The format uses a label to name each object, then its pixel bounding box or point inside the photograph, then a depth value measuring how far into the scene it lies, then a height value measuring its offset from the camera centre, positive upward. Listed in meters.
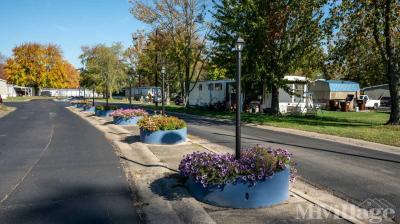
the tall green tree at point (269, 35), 26.44 +4.61
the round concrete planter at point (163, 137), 14.31 -1.44
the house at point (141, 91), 72.00 +1.47
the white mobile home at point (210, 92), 37.34 +0.68
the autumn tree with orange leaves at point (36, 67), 97.44 +8.34
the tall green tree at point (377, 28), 20.44 +3.95
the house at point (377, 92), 50.86 +0.97
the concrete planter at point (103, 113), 30.17 -1.13
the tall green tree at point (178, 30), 40.72 +7.69
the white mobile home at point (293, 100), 33.94 -0.10
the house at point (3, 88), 80.38 +2.25
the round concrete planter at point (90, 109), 38.99 -1.06
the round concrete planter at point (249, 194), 6.74 -1.70
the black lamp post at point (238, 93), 7.39 +0.11
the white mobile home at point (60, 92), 123.94 +2.22
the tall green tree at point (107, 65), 67.56 +6.41
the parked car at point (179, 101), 55.22 -0.32
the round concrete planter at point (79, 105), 44.94 -0.76
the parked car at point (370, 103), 43.88 -0.47
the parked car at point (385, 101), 45.71 -0.31
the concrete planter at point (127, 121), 22.62 -1.32
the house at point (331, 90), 45.27 +1.09
